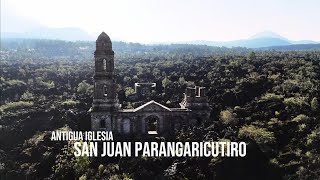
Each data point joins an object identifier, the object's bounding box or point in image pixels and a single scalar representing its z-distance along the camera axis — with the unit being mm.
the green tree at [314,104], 53400
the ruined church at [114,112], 47906
